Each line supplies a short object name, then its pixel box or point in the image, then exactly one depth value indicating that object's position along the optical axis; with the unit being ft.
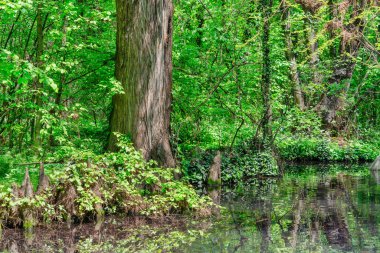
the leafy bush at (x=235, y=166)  51.03
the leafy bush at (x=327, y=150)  73.05
